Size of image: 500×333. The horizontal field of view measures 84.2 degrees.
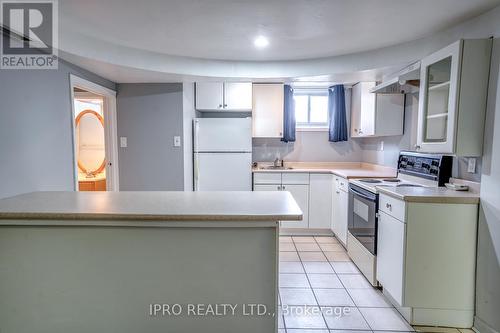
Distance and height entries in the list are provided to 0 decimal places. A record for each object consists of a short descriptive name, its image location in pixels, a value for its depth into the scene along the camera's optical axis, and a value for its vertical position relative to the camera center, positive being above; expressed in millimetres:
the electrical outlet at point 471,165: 2092 -115
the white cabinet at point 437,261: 1971 -805
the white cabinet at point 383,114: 3178 +414
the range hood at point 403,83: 2359 +648
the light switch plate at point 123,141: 3599 +58
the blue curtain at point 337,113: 4043 +520
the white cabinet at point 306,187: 3799 -542
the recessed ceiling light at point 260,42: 2481 +985
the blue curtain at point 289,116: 4078 +469
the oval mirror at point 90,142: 4504 +60
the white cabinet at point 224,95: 3770 +711
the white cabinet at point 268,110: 3875 +530
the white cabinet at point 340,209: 3293 -766
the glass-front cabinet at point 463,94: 1874 +386
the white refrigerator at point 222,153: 3715 -84
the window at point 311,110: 4340 +599
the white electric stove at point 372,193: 2410 -426
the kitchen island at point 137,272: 1567 -725
